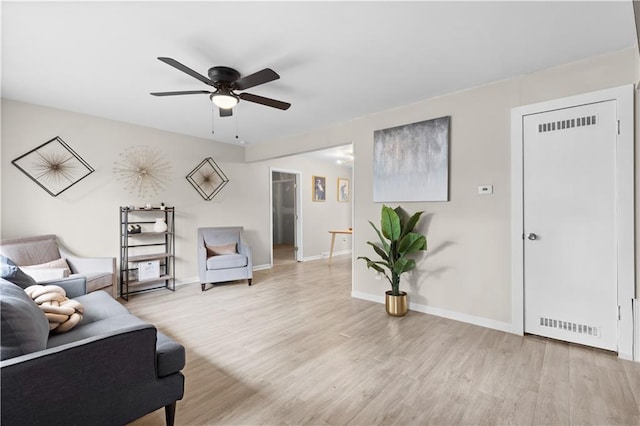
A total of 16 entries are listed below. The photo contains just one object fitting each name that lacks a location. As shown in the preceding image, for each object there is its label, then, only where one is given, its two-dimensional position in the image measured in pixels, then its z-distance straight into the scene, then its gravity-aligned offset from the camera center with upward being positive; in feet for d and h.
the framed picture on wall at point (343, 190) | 25.62 +2.07
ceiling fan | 7.71 +3.47
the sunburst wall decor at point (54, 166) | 11.31 +1.94
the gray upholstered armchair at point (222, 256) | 14.30 -2.20
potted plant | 10.43 -1.33
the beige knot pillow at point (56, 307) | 5.70 -1.94
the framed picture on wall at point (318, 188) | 23.17 +2.04
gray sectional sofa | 3.65 -2.29
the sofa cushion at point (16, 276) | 6.50 -1.44
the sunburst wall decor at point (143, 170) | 13.76 +2.14
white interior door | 7.77 -0.32
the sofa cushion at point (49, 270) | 9.45 -1.92
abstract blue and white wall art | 10.55 +1.98
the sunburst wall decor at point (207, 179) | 16.24 +2.00
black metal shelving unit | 13.44 -1.79
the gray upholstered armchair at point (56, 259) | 10.18 -1.73
